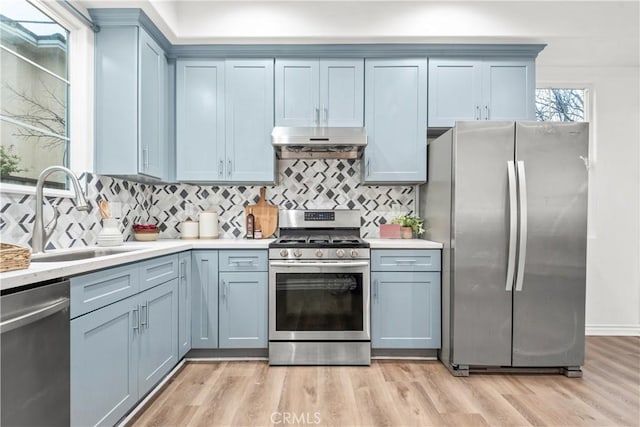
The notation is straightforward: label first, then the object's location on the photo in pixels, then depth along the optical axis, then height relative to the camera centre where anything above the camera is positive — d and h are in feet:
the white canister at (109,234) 7.85 -0.61
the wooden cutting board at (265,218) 11.20 -0.32
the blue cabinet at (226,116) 10.25 +2.55
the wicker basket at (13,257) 4.05 -0.60
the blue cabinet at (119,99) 8.46 +2.49
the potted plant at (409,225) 10.82 -0.48
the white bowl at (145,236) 10.00 -0.82
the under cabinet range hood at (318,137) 9.71 +1.90
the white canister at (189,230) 10.91 -0.69
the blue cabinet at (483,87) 10.23 +3.44
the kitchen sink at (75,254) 6.24 -0.92
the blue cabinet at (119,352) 4.96 -2.38
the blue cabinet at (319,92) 10.25 +3.26
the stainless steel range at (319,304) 9.12 -2.40
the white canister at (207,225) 10.96 -0.54
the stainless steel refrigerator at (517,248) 8.42 -0.87
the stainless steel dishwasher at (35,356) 3.75 -1.68
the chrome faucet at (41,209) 6.01 -0.05
